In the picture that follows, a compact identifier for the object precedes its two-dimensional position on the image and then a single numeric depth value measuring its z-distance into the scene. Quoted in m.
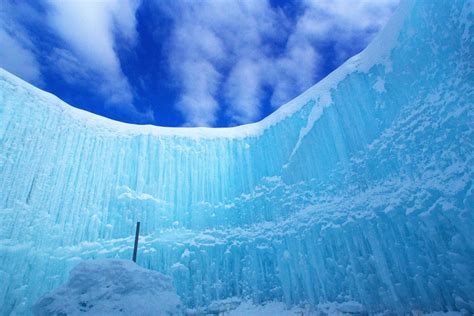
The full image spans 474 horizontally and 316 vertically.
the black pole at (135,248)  10.64
